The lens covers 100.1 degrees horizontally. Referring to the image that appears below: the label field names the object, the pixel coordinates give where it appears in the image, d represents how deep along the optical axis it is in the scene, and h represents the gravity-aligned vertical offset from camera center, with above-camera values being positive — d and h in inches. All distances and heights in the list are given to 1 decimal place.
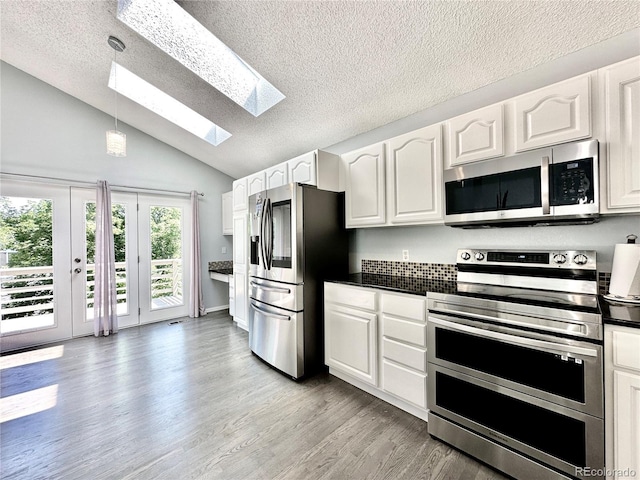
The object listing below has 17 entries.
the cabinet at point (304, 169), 107.2 +29.3
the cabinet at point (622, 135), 53.8 +20.0
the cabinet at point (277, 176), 123.9 +30.3
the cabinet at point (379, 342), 76.0 -33.9
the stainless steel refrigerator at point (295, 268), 100.5 -11.7
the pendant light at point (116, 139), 98.7 +37.9
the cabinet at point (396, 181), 82.8 +19.2
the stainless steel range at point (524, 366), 50.5 -28.7
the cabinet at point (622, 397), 45.9 -29.0
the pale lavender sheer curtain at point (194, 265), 183.5 -17.0
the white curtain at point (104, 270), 150.3 -15.9
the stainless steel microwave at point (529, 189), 57.8 +11.1
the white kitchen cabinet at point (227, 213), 190.1 +19.2
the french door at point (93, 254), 149.6 -7.5
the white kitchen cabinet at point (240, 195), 152.6 +25.8
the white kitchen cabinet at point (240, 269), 153.5 -17.6
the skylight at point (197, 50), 86.4 +71.7
